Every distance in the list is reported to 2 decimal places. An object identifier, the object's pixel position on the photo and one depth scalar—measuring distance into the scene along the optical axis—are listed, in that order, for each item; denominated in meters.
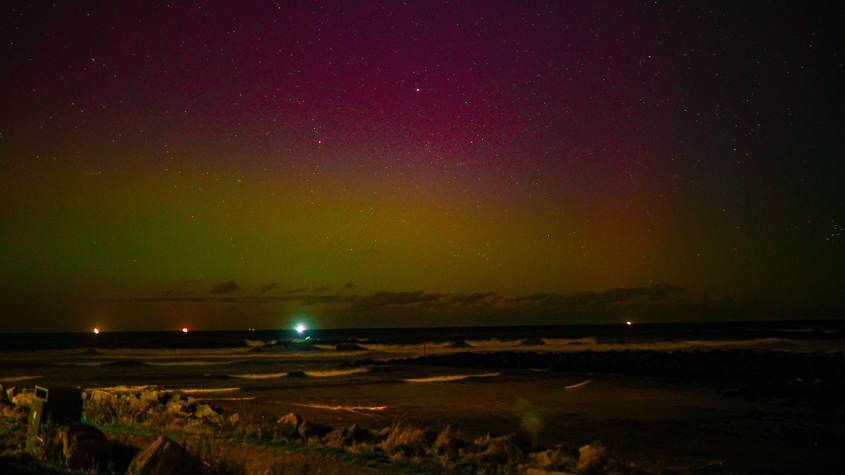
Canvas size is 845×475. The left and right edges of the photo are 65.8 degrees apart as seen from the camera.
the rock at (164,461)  6.37
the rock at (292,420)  10.20
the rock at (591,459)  7.49
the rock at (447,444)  8.69
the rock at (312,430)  9.71
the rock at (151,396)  13.06
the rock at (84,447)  7.01
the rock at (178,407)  11.96
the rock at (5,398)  12.17
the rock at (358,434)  9.48
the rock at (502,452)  8.18
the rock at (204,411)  11.71
